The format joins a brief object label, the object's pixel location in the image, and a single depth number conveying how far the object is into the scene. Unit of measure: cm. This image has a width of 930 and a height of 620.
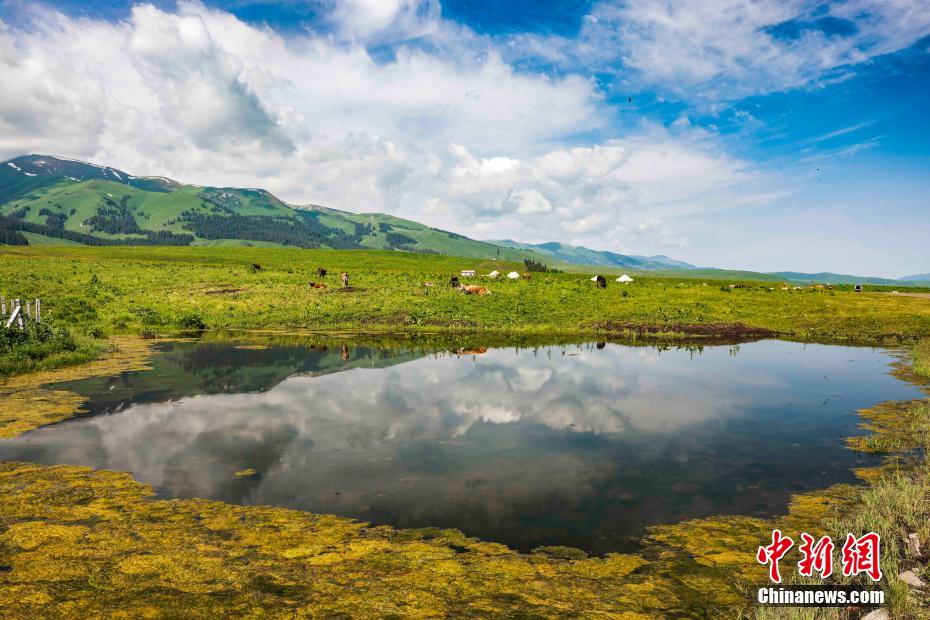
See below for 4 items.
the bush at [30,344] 2672
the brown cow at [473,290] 6324
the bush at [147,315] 4684
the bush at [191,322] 4562
